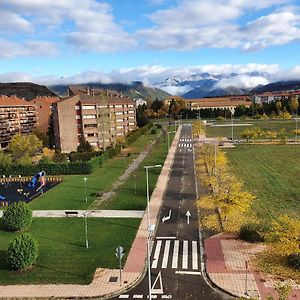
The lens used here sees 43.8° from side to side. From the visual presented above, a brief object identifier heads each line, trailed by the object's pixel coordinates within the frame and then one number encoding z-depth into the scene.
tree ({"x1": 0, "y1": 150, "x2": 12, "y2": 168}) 62.38
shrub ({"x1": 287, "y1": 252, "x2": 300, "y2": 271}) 24.43
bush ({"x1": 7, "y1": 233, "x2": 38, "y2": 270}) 25.64
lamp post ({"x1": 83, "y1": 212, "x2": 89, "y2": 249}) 29.76
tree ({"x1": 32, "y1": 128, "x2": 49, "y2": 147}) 95.94
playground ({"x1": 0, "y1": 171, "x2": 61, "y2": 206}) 47.91
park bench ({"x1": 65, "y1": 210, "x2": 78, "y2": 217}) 37.77
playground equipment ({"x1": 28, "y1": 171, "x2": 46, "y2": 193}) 51.91
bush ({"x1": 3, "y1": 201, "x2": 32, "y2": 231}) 33.72
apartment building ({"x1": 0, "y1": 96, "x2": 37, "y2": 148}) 104.50
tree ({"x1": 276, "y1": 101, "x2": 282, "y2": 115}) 173.31
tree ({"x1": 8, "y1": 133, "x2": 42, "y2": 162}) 70.26
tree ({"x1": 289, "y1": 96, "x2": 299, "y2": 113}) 171.66
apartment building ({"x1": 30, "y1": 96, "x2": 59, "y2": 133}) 122.94
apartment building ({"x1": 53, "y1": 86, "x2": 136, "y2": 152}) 86.94
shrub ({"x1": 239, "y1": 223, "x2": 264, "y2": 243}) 29.47
